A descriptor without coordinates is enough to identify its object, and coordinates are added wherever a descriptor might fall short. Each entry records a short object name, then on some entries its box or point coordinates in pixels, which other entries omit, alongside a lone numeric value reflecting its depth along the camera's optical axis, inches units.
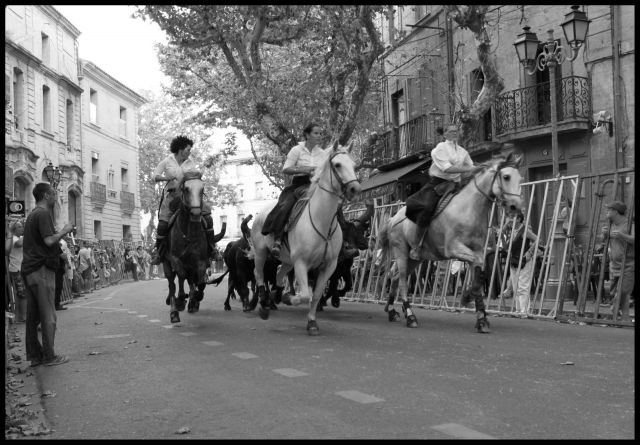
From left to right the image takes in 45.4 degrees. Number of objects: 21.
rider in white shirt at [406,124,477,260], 442.3
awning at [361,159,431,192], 929.7
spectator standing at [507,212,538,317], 510.0
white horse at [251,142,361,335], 387.5
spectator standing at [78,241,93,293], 1048.8
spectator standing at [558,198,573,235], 482.7
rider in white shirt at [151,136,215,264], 464.1
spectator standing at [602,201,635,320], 440.1
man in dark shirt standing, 323.0
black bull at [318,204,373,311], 506.9
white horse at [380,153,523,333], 406.0
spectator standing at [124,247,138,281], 1599.4
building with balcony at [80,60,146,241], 1734.0
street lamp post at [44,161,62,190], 1097.4
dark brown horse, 440.8
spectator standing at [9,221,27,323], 565.3
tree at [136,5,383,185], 770.8
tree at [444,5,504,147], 598.9
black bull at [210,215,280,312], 549.0
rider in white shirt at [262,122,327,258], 419.8
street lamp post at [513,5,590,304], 583.8
